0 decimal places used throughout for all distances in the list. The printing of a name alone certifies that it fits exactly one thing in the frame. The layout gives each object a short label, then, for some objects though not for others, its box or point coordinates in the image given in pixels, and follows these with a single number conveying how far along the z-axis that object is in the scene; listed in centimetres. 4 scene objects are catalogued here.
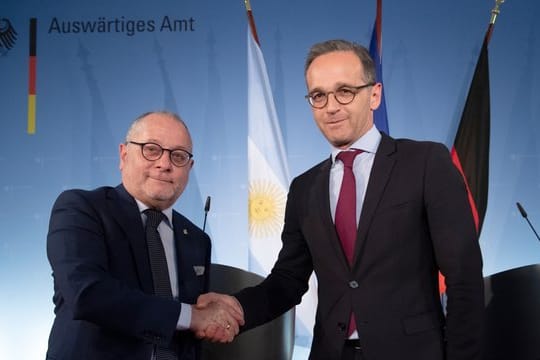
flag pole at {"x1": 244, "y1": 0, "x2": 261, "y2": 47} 392
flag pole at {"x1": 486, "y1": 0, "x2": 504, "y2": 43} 378
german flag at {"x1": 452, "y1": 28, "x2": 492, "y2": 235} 376
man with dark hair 163
